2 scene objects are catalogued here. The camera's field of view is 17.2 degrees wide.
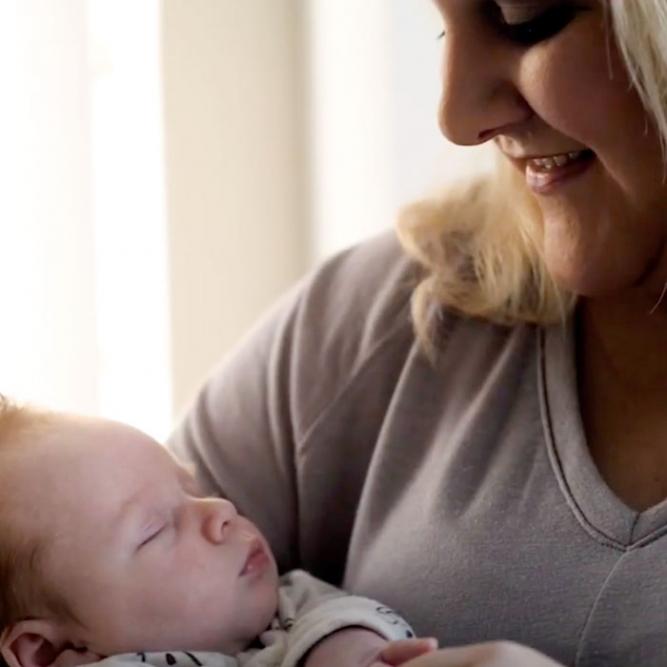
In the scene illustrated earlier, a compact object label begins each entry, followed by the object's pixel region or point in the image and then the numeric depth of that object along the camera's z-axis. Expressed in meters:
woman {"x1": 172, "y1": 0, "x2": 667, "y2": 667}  0.78
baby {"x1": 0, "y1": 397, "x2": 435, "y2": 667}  0.78
